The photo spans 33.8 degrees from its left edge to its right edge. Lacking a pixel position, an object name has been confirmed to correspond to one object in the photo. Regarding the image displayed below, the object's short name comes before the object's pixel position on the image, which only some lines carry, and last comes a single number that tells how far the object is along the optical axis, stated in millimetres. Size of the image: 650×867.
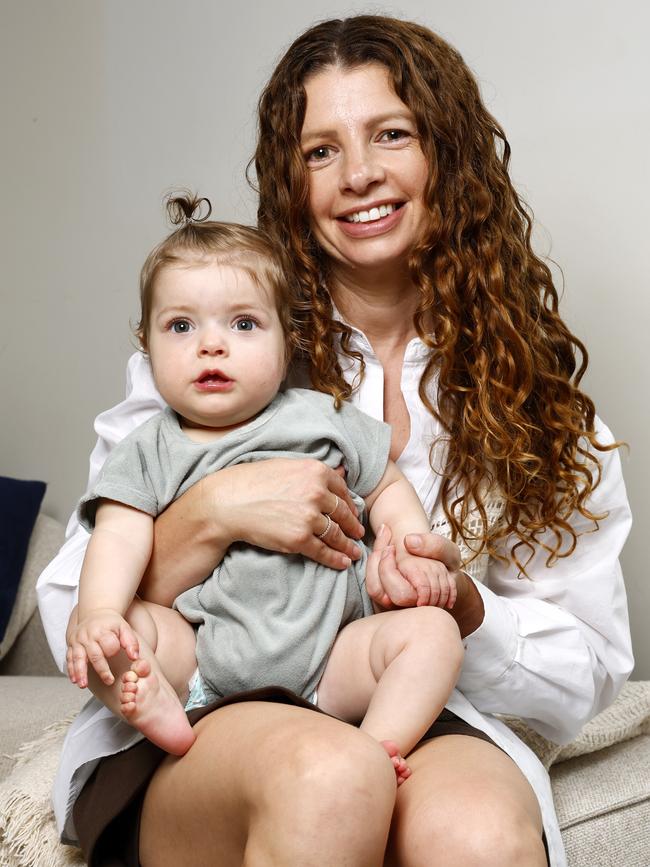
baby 1191
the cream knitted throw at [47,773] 1405
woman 1473
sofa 1432
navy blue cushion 2584
